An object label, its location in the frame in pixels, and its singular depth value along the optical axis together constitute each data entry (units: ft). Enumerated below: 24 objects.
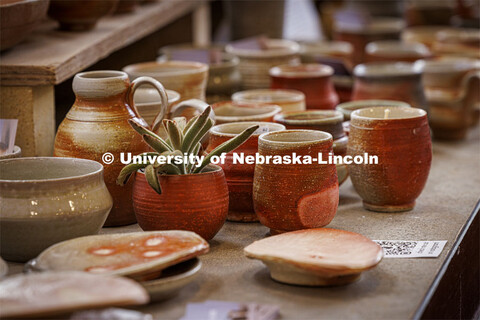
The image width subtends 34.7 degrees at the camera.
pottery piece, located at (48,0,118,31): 6.99
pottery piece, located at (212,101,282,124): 6.02
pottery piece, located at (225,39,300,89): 8.30
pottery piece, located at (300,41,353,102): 8.68
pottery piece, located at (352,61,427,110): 7.29
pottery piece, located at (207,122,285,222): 5.26
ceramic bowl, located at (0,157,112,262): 4.27
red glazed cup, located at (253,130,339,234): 4.73
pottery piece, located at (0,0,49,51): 5.58
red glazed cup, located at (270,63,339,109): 7.36
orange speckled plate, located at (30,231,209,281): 3.92
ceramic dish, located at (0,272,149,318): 3.21
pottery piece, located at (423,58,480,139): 7.97
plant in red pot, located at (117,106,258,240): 4.61
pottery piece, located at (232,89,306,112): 6.52
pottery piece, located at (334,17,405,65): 11.85
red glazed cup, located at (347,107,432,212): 5.31
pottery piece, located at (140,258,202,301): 3.81
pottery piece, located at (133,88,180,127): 5.59
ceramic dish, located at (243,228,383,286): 4.02
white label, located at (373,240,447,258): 4.63
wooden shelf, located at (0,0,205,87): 5.65
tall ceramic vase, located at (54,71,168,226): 5.04
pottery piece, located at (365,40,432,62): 9.63
